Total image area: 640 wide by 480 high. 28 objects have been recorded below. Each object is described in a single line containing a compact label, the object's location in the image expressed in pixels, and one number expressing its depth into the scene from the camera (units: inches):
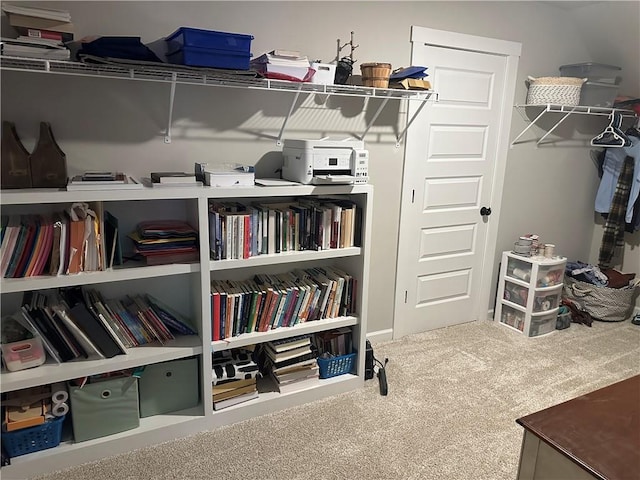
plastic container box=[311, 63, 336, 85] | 88.7
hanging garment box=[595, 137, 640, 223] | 139.3
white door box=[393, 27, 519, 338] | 117.2
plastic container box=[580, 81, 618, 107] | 130.4
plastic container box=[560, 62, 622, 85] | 128.6
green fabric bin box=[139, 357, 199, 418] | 84.7
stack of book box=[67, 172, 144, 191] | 70.3
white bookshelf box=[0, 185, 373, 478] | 72.9
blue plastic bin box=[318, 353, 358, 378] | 99.4
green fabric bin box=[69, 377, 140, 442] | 77.7
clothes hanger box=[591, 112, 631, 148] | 136.3
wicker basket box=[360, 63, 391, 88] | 93.8
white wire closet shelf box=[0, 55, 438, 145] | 69.4
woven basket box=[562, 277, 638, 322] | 141.6
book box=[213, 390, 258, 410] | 89.4
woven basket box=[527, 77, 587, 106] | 122.0
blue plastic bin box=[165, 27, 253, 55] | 71.2
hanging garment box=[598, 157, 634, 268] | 143.3
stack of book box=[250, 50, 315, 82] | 83.4
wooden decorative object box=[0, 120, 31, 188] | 69.2
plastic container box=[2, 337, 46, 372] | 72.6
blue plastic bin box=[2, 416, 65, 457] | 72.7
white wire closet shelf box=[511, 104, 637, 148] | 125.6
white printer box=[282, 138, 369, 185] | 87.3
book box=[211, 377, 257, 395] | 88.7
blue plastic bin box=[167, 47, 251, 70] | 72.7
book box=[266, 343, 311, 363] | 93.7
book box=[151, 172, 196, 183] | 77.2
